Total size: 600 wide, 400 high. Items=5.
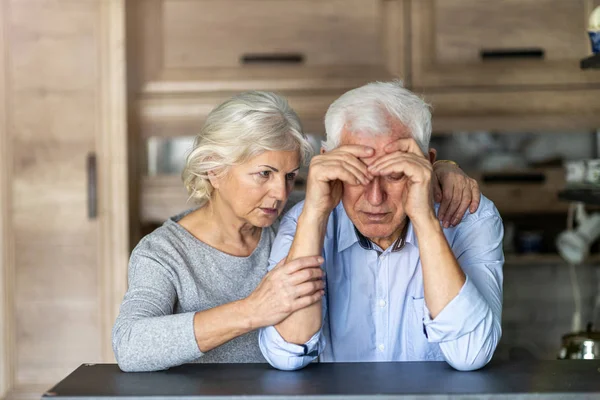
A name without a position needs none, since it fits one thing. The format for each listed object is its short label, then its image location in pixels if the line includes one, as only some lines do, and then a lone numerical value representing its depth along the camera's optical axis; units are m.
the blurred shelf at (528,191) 2.96
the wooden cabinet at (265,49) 2.93
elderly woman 1.52
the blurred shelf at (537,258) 2.99
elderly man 1.38
